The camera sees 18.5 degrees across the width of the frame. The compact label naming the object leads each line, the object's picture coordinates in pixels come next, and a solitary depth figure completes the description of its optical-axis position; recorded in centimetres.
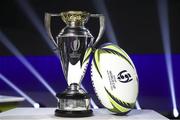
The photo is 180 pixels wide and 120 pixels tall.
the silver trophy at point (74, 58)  218
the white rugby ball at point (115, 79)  214
